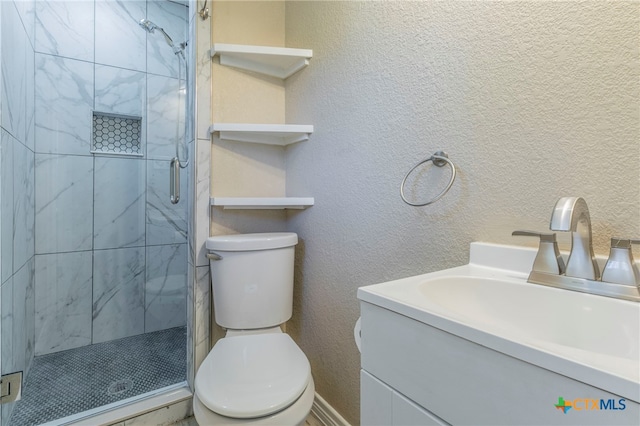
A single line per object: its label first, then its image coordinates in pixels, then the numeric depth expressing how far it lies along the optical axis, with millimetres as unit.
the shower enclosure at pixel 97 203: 1562
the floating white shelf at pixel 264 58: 1463
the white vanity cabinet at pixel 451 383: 370
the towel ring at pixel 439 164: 919
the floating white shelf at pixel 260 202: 1463
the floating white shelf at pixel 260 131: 1455
